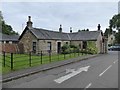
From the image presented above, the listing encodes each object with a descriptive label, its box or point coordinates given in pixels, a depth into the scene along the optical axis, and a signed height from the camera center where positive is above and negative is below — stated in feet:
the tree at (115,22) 119.67 +31.01
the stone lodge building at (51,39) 48.49 +3.66
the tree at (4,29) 119.07 +21.66
